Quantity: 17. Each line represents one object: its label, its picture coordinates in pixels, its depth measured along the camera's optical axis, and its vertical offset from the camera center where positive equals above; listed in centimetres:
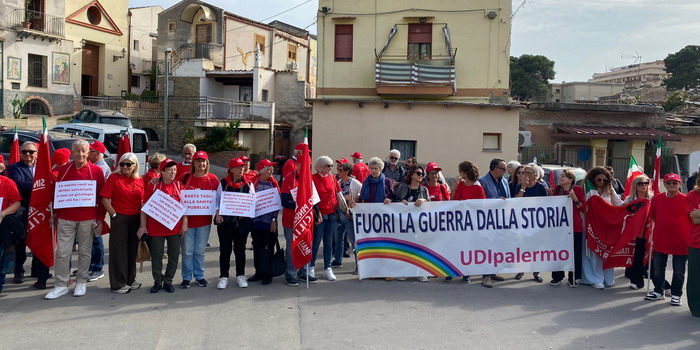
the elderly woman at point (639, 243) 778 -133
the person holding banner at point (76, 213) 681 -97
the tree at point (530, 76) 6222 +786
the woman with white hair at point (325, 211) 791 -101
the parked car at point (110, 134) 1870 +2
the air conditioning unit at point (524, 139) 2473 +28
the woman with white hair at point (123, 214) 697 -98
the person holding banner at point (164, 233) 708 -122
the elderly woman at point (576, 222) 801 -108
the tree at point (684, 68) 5803 +893
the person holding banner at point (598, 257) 794 -156
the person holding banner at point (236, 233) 749 -127
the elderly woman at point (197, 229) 738 -122
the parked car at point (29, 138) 1483 -15
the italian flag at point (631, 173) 859 -40
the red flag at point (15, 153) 841 -31
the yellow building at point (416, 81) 2266 +261
